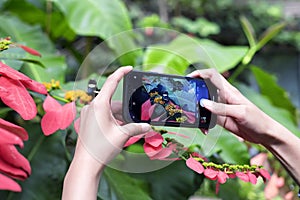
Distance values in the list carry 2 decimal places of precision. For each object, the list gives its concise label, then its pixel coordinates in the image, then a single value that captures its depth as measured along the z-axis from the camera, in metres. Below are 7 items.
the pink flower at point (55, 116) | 0.54
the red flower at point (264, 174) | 0.55
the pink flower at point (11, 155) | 0.37
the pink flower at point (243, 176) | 0.50
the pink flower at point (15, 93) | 0.46
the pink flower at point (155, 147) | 0.49
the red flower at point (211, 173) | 0.48
